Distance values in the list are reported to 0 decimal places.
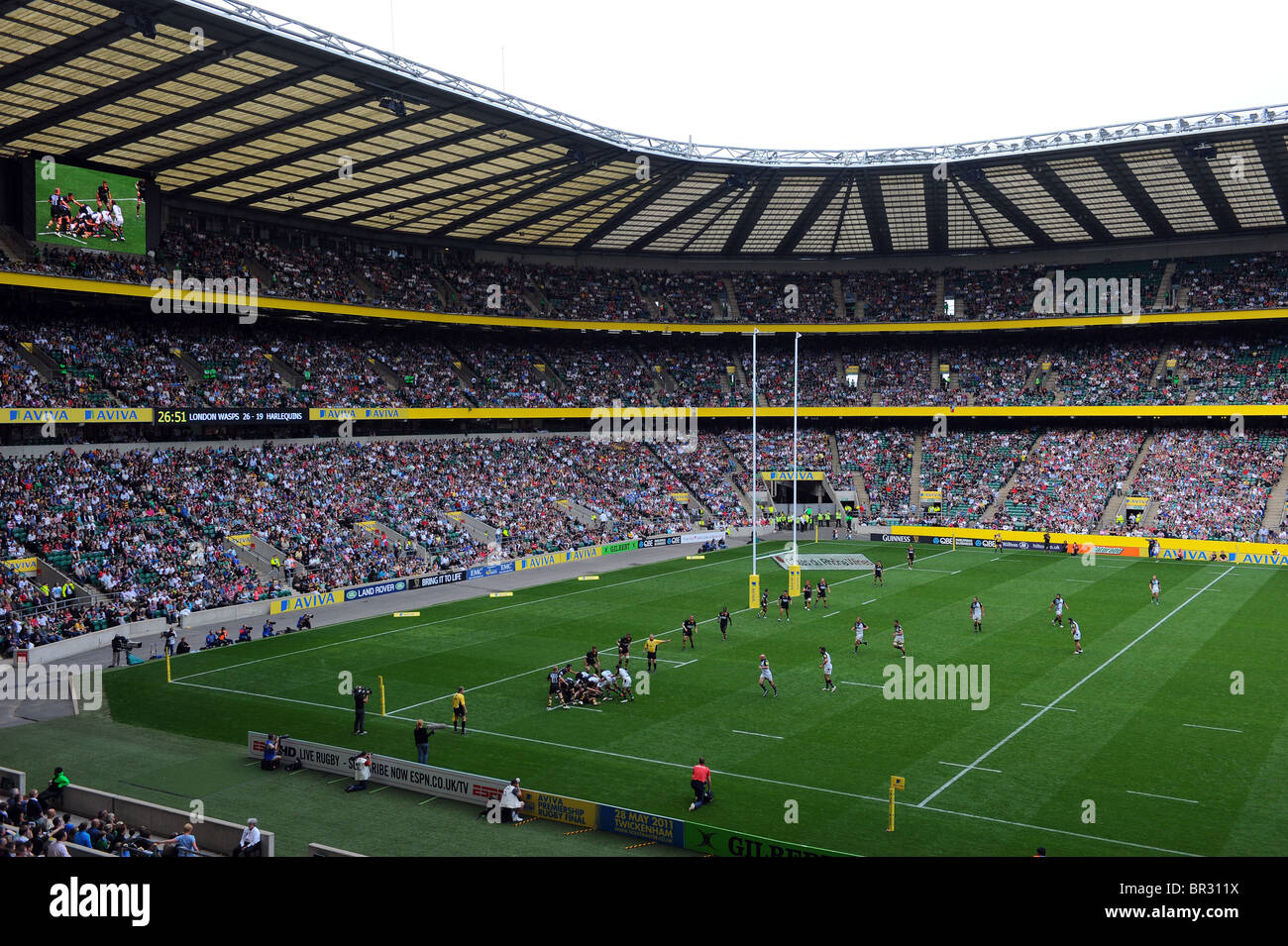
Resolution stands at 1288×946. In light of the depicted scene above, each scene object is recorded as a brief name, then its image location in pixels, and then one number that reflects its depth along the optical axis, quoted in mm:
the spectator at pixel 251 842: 17453
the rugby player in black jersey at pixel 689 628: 37344
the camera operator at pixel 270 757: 24453
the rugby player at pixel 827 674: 30422
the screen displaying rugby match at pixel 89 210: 46688
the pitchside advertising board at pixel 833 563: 57812
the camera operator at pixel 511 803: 21016
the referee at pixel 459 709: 26948
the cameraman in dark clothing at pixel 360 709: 26719
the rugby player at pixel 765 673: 30152
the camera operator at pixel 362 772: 23109
